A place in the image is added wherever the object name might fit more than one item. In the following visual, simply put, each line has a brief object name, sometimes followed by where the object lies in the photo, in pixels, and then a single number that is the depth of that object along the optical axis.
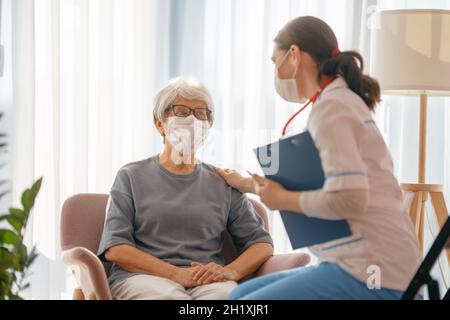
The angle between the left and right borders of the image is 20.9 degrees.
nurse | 2.94
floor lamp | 3.87
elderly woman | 3.46
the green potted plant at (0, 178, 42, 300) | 2.74
